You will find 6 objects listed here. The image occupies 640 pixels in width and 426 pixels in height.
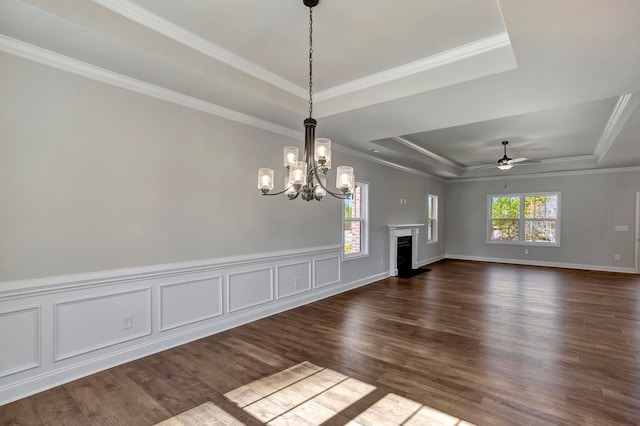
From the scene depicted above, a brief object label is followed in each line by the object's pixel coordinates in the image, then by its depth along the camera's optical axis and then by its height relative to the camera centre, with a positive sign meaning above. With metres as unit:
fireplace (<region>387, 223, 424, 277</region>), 7.12 -0.83
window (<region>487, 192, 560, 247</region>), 8.59 -0.15
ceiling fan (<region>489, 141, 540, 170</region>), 6.01 +1.02
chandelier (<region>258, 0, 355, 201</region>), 2.42 +0.34
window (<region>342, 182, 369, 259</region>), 5.95 -0.22
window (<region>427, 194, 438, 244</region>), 9.41 -0.15
